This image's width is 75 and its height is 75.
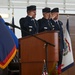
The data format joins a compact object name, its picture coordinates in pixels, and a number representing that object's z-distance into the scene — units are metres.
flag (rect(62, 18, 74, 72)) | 7.86
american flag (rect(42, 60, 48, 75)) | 5.19
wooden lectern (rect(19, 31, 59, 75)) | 5.82
